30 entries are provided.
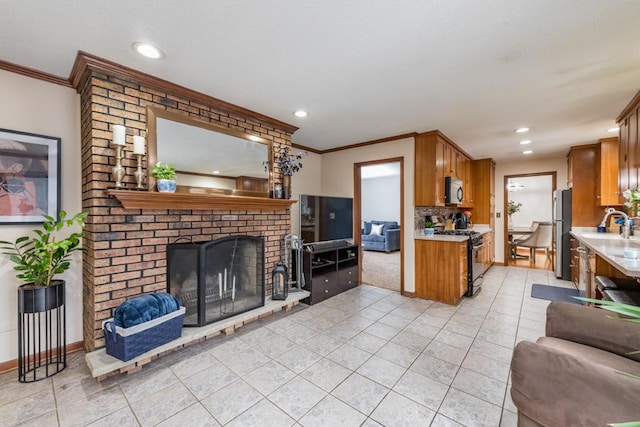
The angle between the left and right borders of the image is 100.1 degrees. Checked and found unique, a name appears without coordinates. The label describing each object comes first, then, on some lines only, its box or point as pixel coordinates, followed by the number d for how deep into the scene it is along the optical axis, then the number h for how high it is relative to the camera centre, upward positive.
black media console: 3.61 -0.82
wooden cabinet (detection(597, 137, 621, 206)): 4.02 +0.61
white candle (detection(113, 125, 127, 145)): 2.08 +0.61
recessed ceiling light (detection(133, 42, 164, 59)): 1.85 +1.17
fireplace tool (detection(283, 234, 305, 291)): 3.53 -0.56
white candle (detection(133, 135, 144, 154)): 2.18 +0.56
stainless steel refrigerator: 4.66 -0.34
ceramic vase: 3.42 +0.33
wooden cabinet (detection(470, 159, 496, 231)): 5.76 +0.49
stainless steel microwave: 4.06 +0.33
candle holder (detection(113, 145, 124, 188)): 2.08 +0.33
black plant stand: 1.92 -0.96
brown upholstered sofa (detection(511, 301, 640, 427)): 0.96 -0.69
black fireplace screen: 2.52 -0.65
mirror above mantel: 2.42 +0.60
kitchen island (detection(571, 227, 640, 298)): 1.69 -0.33
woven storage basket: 1.96 -0.94
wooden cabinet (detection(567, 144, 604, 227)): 4.43 +0.43
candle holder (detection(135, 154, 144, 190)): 2.21 +0.32
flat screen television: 3.81 -0.08
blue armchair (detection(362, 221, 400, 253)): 7.76 -0.73
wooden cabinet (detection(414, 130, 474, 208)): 3.75 +0.65
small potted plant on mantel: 2.30 +0.31
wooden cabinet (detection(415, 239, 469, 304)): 3.55 -0.79
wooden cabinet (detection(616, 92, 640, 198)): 2.73 +0.71
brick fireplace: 2.10 +0.02
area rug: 3.79 -1.21
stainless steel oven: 3.89 -0.72
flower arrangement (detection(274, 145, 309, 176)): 3.44 +0.64
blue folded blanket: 2.00 -0.75
